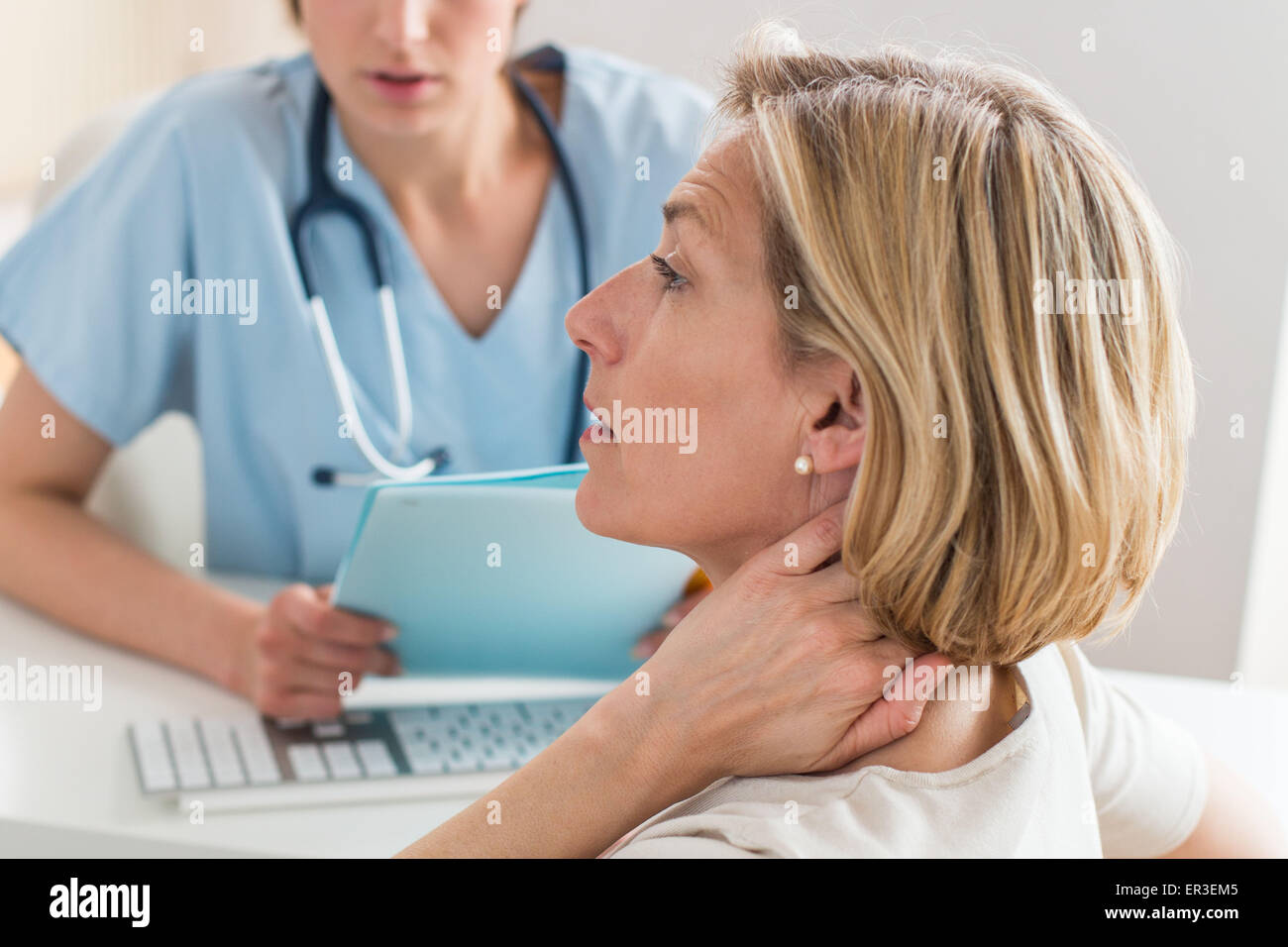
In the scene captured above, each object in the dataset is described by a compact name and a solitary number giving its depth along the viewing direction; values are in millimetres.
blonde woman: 642
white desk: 862
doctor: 1312
